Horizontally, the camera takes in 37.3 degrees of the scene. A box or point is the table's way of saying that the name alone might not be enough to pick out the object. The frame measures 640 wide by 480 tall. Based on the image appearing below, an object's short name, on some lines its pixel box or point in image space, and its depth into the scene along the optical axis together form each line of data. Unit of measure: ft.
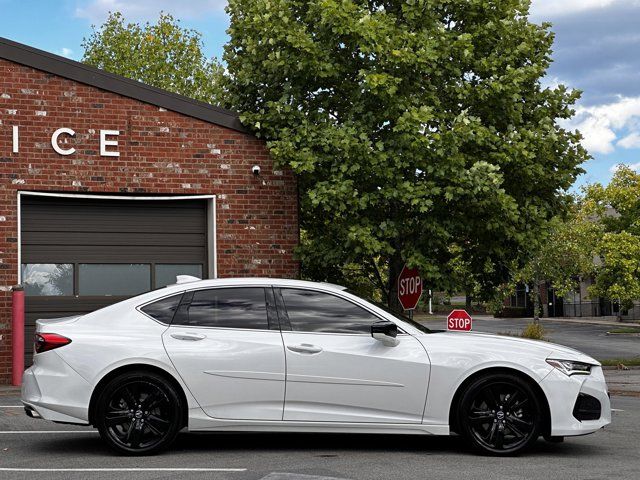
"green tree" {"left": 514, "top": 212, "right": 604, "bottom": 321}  172.79
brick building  54.34
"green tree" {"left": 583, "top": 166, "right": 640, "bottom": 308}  147.84
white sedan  26.66
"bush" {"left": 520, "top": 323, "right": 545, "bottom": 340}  109.29
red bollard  51.39
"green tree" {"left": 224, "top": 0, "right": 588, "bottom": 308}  55.52
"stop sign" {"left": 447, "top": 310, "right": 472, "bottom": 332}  55.67
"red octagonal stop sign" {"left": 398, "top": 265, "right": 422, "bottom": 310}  56.65
